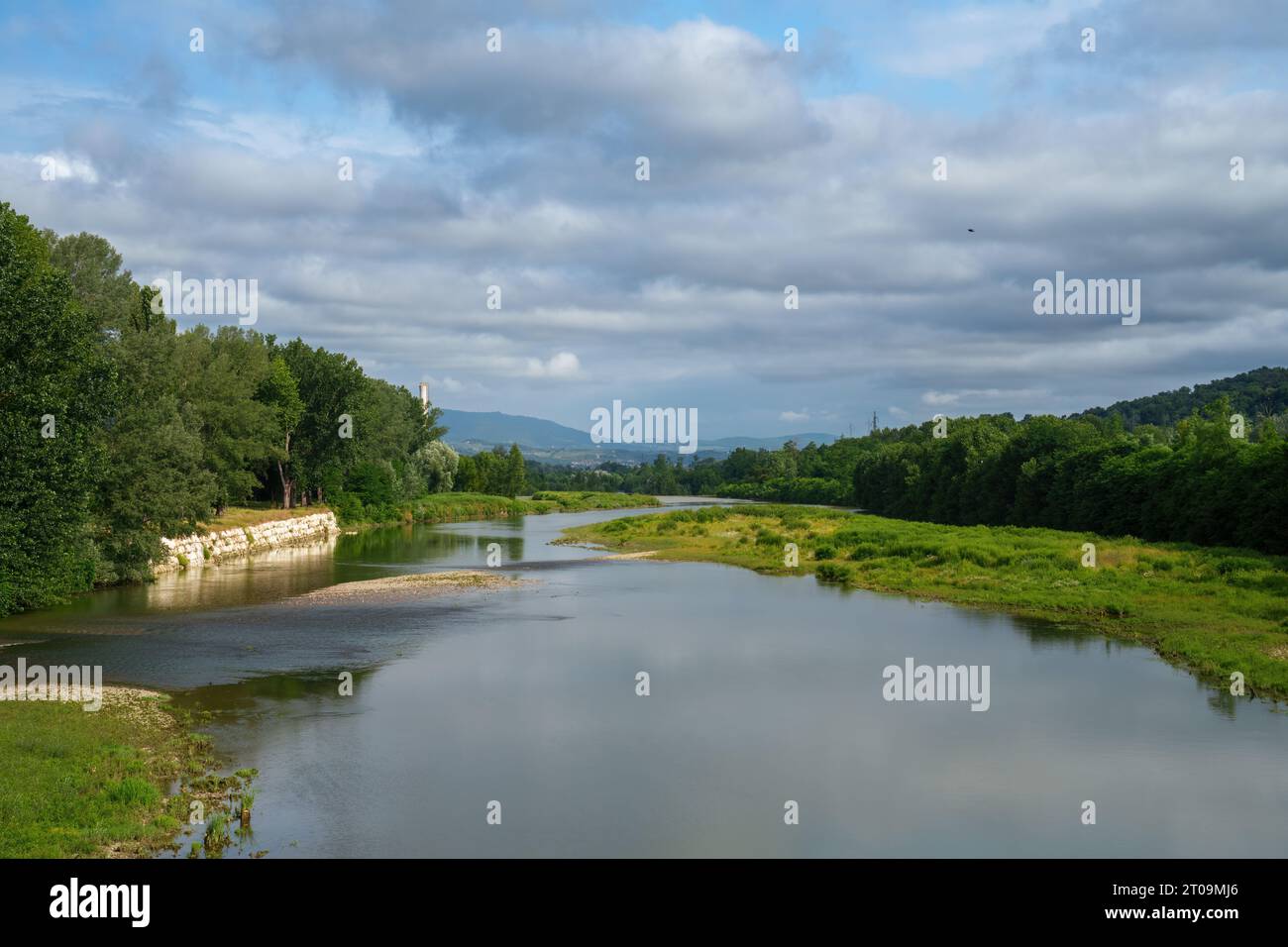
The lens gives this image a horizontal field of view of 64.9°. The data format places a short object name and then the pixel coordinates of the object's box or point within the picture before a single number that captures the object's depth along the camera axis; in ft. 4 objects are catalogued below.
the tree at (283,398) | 268.39
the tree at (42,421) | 103.35
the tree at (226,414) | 217.56
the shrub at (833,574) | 176.55
